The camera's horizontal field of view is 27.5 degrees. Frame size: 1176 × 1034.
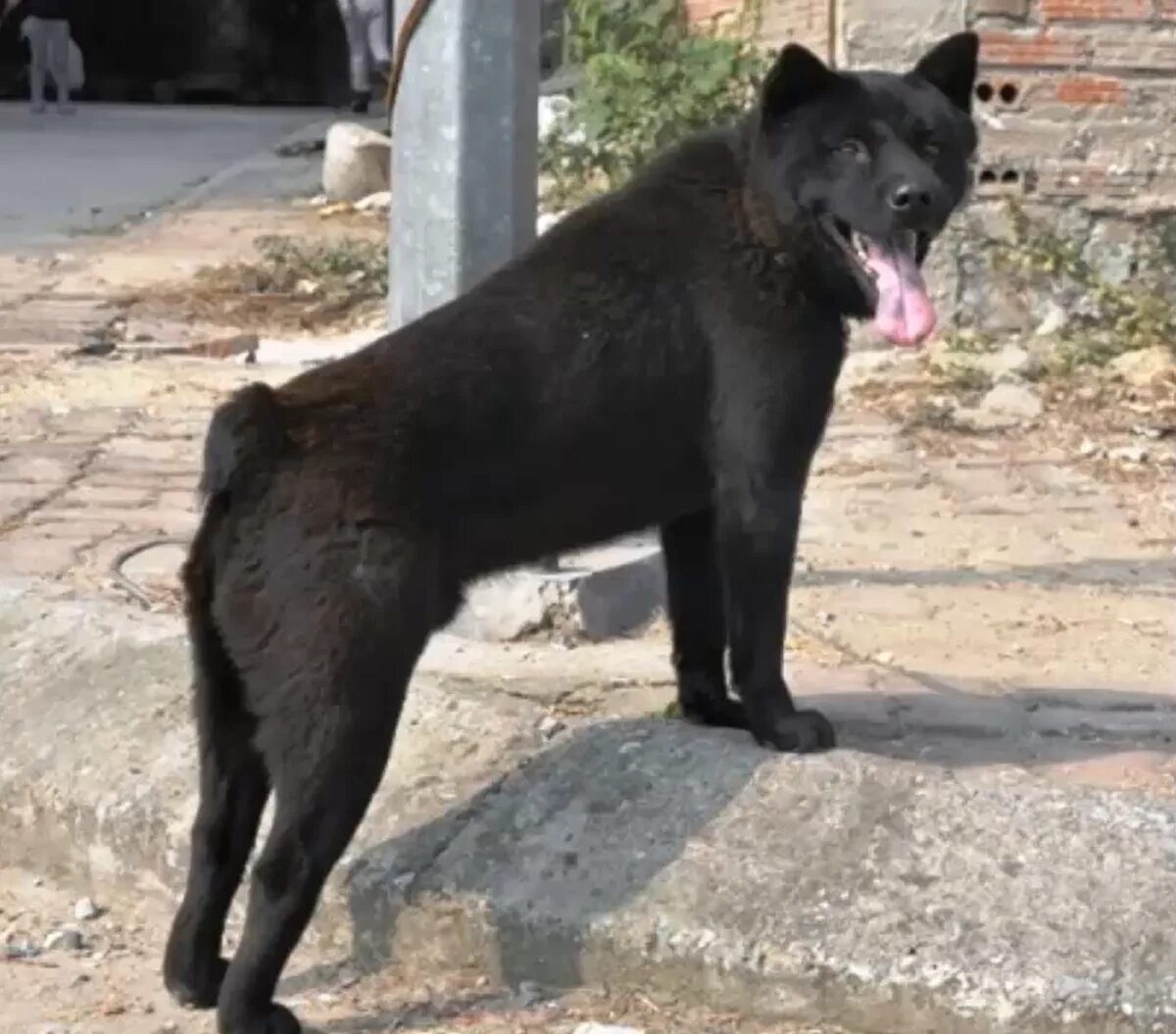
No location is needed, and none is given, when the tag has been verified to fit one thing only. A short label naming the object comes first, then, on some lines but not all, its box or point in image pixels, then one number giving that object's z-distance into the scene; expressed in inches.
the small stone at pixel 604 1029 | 150.7
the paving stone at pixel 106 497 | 272.7
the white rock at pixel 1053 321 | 350.3
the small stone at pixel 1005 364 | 332.2
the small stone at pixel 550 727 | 176.9
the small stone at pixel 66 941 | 169.2
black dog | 148.6
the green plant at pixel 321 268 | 430.9
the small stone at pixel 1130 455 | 297.1
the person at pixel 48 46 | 933.8
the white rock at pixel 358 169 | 574.6
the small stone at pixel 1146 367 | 327.0
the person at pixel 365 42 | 820.6
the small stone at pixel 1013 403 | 316.8
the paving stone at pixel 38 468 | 285.0
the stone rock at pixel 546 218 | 410.0
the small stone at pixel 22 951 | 166.7
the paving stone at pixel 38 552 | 242.8
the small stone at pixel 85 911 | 175.5
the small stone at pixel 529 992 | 157.8
